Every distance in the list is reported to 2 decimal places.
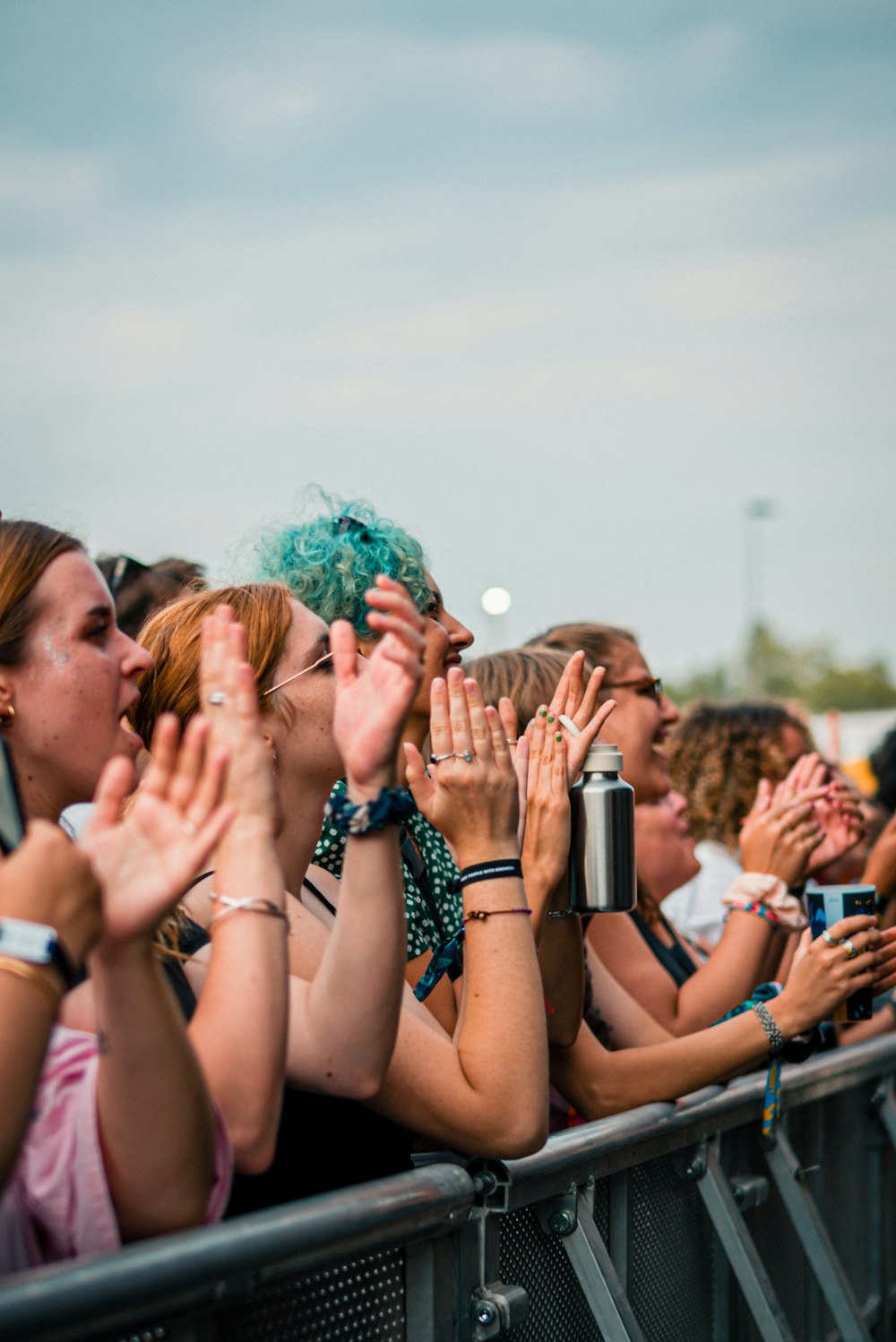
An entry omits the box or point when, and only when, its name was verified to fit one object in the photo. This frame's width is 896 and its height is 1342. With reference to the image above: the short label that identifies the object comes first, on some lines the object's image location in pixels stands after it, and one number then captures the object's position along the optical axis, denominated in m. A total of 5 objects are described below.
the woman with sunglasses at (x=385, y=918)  1.96
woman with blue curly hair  2.98
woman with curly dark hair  5.30
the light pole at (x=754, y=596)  44.72
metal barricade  1.59
